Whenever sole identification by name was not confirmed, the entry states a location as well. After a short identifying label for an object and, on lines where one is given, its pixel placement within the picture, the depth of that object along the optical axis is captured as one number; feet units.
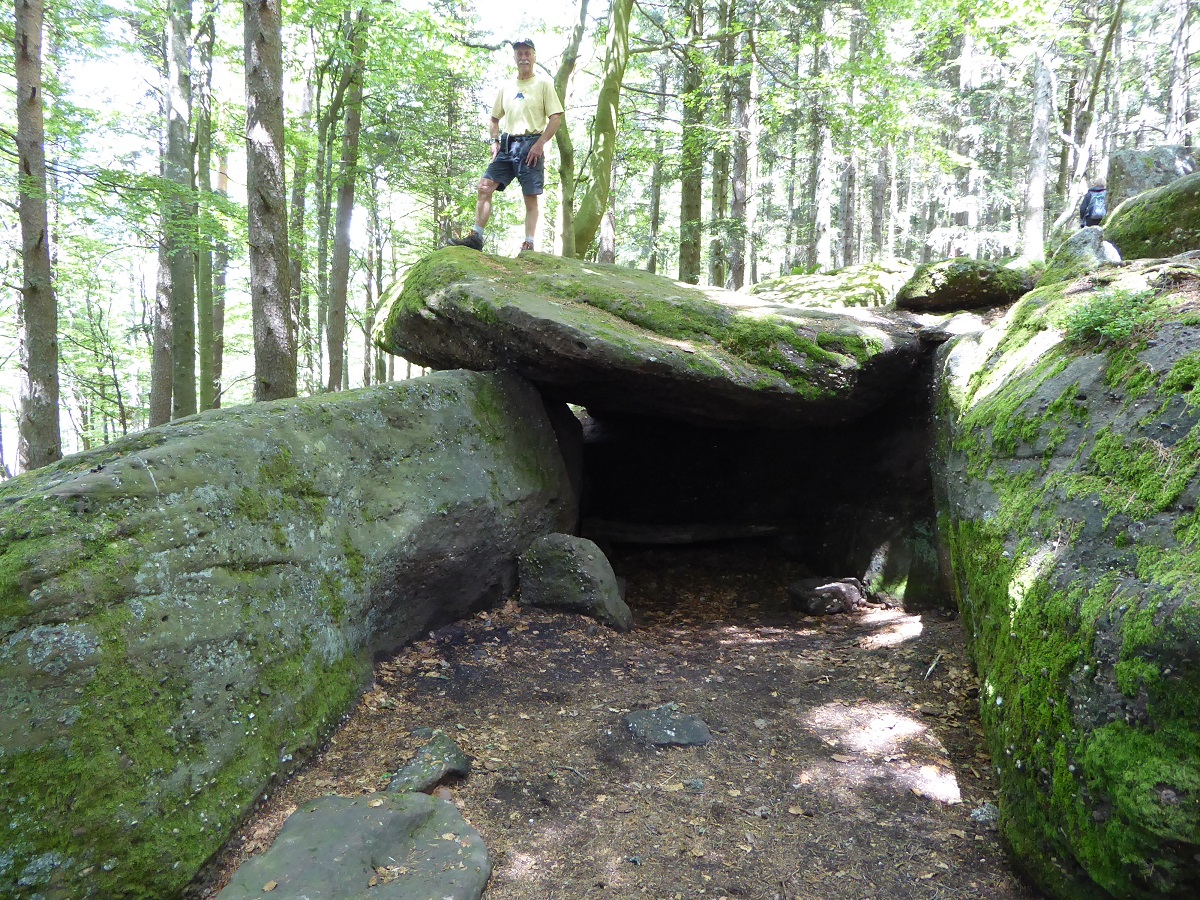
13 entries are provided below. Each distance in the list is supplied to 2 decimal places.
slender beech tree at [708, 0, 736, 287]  42.84
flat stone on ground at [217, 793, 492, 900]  8.87
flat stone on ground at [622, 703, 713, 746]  13.52
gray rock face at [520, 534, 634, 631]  19.74
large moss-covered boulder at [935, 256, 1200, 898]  7.39
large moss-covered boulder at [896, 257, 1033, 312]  24.53
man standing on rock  24.39
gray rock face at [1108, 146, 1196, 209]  36.19
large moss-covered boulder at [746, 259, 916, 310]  32.12
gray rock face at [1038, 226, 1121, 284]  19.16
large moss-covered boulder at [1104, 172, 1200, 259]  20.42
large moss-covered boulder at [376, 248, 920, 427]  20.56
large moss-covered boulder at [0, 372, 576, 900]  8.30
